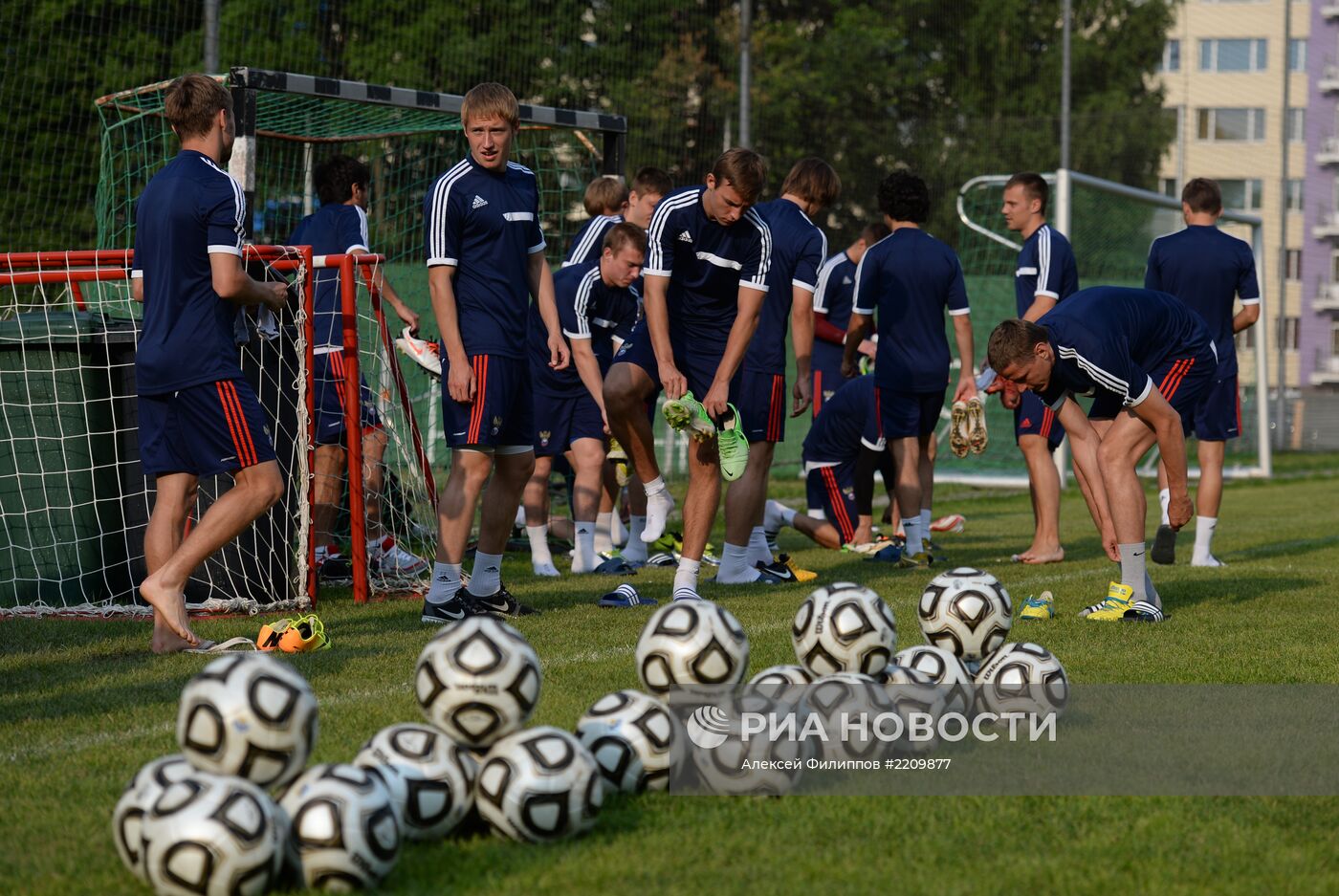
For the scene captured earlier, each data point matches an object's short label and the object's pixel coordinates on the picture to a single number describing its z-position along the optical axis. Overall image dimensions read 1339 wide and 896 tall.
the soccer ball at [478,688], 6.90
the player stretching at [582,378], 16.95
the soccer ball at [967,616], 9.90
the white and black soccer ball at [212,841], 5.68
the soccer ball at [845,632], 8.48
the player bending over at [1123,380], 12.59
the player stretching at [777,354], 15.34
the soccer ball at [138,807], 5.88
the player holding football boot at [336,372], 16.09
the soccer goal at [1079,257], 35.59
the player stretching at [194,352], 11.02
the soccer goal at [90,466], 14.06
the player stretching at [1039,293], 18.50
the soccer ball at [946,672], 8.49
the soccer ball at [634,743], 7.24
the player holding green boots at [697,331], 13.39
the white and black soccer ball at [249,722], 6.20
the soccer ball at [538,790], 6.51
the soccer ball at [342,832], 5.87
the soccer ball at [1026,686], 8.70
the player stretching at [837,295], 22.52
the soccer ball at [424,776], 6.46
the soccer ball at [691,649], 7.98
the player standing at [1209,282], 18.64
